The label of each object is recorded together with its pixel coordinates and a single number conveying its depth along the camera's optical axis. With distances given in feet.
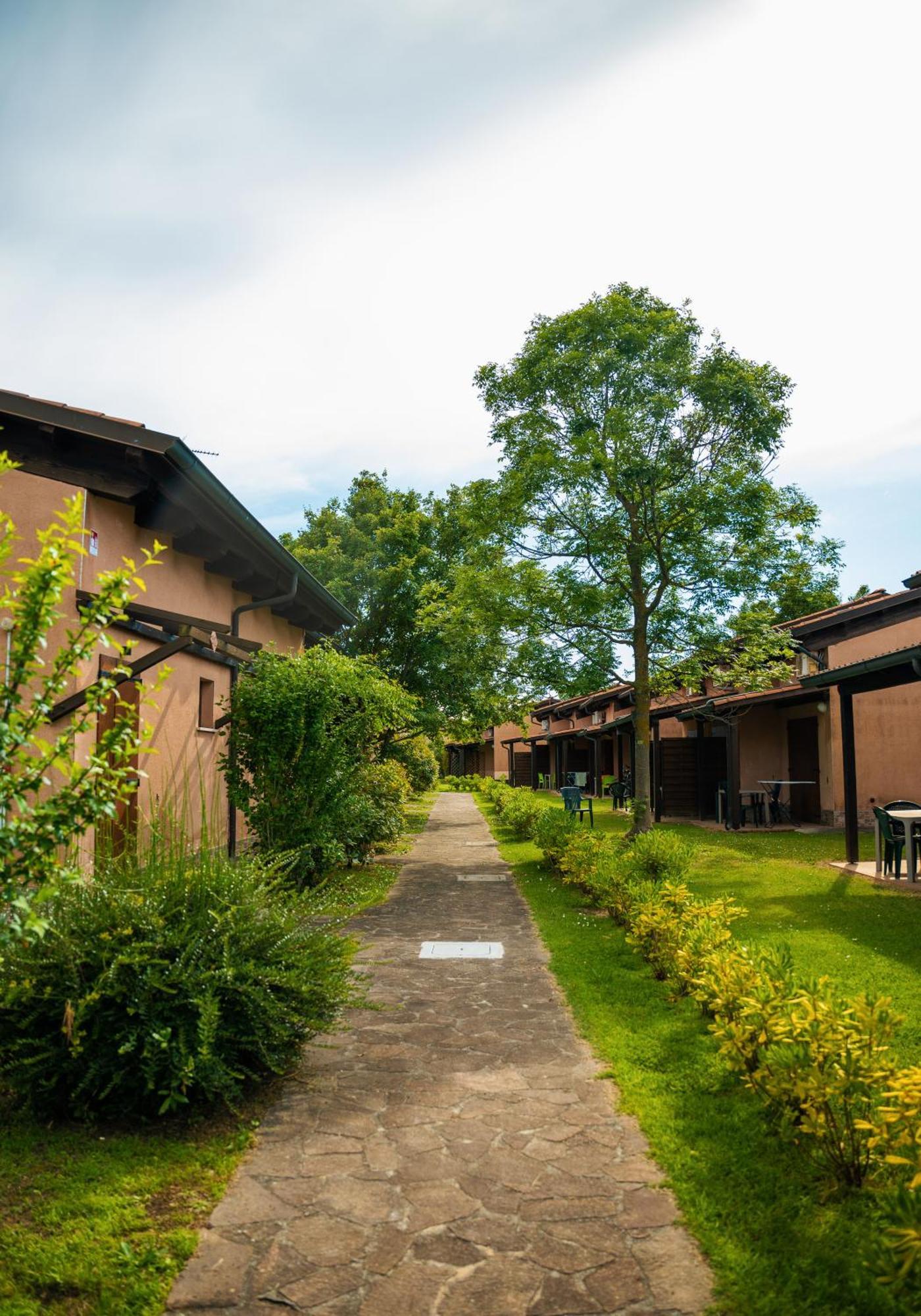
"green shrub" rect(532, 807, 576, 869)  40.63
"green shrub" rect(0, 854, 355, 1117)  13.08
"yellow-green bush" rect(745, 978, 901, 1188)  10.92
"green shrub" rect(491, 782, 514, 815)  76.69
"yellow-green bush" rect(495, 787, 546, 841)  59.11
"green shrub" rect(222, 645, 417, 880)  32.91
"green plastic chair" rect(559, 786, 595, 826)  57.77
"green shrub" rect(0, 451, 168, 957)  9.29
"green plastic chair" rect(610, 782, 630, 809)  82.89
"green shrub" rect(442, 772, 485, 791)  166.20
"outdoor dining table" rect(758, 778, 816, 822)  62.39
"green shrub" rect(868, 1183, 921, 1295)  7.86
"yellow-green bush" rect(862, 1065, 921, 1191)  9.32
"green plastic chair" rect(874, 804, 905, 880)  36.78
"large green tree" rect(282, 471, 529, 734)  82.74
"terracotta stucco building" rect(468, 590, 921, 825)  57.98
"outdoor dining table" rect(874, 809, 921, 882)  35.45
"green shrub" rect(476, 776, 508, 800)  106.38
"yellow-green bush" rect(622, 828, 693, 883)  30.50
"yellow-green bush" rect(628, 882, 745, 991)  19.03
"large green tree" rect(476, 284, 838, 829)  46.34
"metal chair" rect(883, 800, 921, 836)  38.89
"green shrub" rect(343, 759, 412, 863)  40.47
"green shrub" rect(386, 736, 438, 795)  93.81
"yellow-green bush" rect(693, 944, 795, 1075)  13.01
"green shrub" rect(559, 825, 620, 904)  30.60
